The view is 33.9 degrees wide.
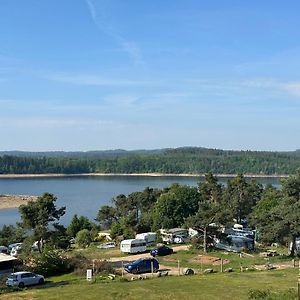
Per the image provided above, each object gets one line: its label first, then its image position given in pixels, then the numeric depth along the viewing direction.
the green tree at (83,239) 43.97
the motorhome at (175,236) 43.38
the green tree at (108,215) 55.59
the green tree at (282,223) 31.81
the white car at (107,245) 41.57
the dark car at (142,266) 25.67
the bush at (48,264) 25.75
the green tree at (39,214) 36.62
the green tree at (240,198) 59.66
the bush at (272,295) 15.13
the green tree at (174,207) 50.66
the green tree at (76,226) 52.16
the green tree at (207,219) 36.19
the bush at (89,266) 25.40
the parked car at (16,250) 38.50
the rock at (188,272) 24.77
